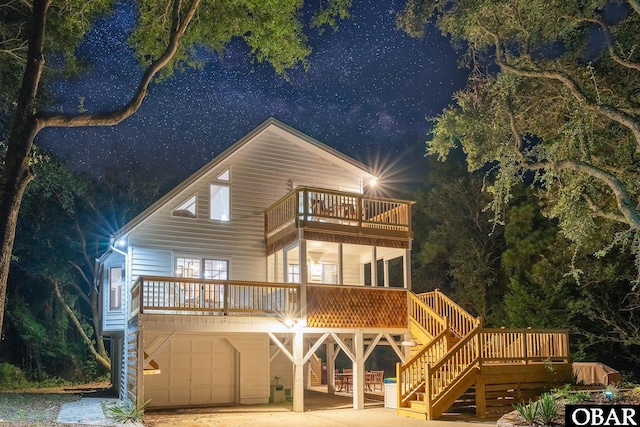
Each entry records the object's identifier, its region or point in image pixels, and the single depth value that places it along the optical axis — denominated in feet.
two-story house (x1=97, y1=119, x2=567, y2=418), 57.82
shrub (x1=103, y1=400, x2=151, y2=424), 50.85
